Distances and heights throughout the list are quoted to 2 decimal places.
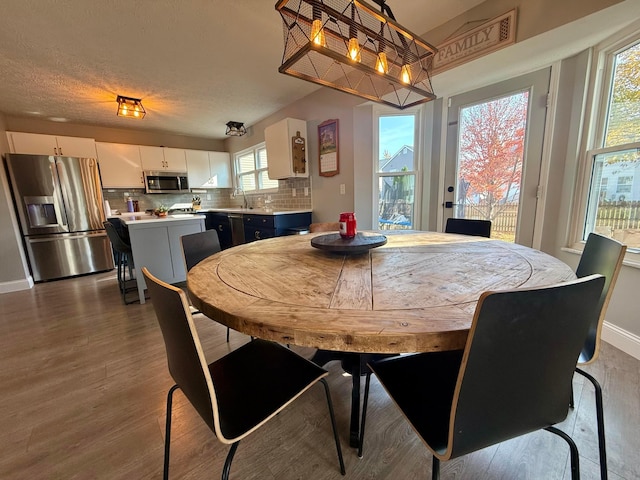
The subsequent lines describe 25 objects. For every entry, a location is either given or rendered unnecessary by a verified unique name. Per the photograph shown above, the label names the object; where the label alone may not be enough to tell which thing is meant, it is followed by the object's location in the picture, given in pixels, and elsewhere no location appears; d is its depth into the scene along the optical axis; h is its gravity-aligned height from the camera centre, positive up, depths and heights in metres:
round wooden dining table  0.60 -0.31
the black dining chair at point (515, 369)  0.53 -0.40
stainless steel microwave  4.71 +0.37
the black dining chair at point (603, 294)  0.86 -0.38
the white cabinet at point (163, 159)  4.68 +0.79
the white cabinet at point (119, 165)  4.29 +0.65
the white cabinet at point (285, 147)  3.44 +0.68
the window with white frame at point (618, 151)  1.67 +0.22
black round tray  1.26 -0.24
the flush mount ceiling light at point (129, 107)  3.09 +1.16
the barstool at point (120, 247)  2.80 -0.48
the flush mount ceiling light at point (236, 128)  4.28 +1.17
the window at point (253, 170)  4.72 +0.54
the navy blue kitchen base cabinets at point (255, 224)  3.48 -0.38
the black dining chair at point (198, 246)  1.60 -0.30
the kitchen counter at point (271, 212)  3.47 -0.20
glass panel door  2.14 +0.31
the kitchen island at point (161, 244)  2.71 -0.45
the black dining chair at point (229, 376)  0.66 -0.63
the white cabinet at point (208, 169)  5.14 +0.64
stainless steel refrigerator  3.47 -0.10
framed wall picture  3.20 +0.60
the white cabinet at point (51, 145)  3.62 +0.90
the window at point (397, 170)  2.86 +0.26
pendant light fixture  1.08 +0.74
